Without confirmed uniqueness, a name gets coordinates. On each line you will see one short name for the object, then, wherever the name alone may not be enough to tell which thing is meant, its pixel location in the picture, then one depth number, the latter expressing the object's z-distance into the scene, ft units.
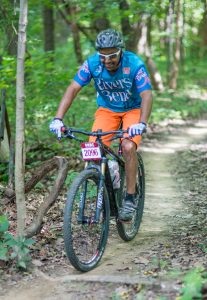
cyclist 17.60
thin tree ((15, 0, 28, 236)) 15.85
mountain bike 15.43
